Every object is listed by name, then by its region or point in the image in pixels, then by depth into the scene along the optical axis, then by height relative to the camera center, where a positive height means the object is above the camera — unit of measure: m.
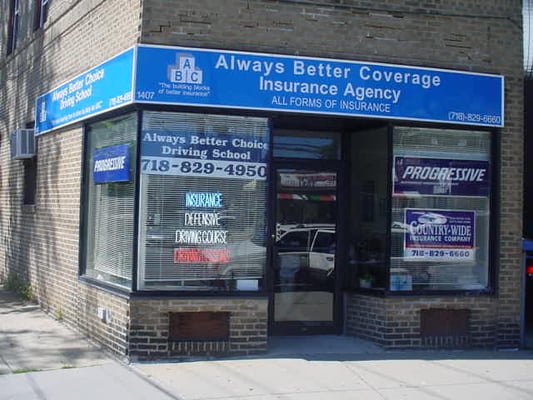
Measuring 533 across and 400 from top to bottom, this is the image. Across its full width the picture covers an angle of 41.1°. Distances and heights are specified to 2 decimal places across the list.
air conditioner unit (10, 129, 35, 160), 11.73 +1.25
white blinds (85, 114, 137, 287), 8.00 +0.08
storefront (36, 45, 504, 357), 7.78 +0.37
